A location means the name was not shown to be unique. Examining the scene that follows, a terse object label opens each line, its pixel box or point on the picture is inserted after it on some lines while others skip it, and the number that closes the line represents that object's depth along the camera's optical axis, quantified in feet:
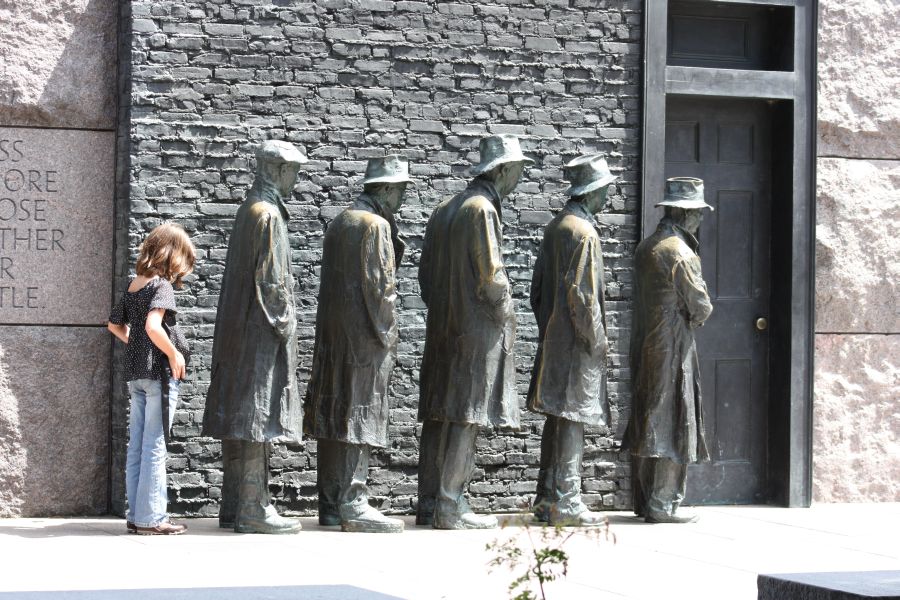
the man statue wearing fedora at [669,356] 52.54
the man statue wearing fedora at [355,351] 47.89
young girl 46.50
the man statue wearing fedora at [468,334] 48.80
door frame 58.16
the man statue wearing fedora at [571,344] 50.24
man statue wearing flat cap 46.58
